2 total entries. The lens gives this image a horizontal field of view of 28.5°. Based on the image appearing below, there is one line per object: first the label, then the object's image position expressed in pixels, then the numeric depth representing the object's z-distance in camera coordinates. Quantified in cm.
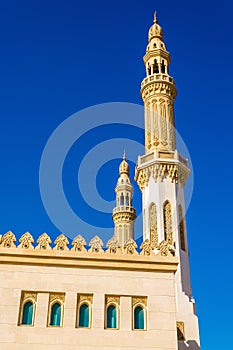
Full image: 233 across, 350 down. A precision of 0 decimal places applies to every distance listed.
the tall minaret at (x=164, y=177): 1766
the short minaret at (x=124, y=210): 3472
